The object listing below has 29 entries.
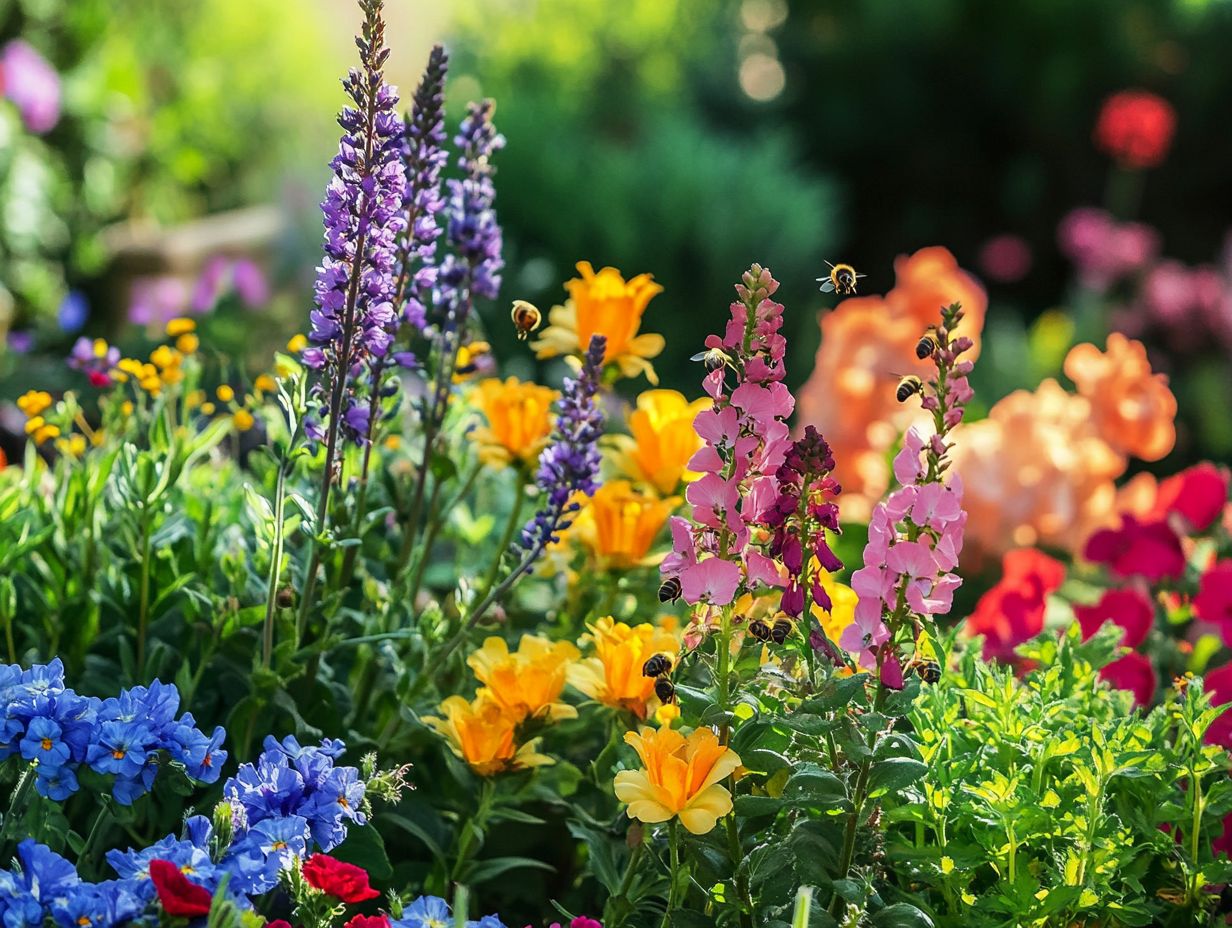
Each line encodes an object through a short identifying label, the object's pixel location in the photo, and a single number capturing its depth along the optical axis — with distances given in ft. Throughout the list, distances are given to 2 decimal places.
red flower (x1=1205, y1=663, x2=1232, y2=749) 5.22
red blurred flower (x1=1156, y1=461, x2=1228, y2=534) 7.11
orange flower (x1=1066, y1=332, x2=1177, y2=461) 8.89
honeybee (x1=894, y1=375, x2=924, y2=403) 4.00
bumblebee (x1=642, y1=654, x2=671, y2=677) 4.13
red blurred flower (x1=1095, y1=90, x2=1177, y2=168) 17.48
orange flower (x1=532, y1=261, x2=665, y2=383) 5.56
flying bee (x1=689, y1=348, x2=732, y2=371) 3.95
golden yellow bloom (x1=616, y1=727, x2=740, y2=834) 3.93
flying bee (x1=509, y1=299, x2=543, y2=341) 5.10
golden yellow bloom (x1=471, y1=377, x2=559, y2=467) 5.54
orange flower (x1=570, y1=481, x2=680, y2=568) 5.47
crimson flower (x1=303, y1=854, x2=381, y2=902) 3.62
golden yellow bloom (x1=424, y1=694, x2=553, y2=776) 4.66
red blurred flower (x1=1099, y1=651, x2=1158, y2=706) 5.78
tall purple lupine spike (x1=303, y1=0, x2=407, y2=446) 4.19
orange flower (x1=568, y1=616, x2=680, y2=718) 4.64
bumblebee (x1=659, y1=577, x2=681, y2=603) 4.06
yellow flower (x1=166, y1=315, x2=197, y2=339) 5.82
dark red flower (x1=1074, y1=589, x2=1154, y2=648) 6.09
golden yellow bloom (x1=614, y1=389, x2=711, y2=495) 5.84
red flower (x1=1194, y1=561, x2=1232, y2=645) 6.14
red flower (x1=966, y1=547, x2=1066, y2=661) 5.98
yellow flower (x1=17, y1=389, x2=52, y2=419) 5.75
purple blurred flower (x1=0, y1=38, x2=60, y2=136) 16.76
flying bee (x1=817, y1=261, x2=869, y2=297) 4.56
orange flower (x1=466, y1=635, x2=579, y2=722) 4.71
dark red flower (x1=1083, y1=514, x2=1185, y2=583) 6.57
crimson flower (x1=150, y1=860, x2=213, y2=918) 3.40
